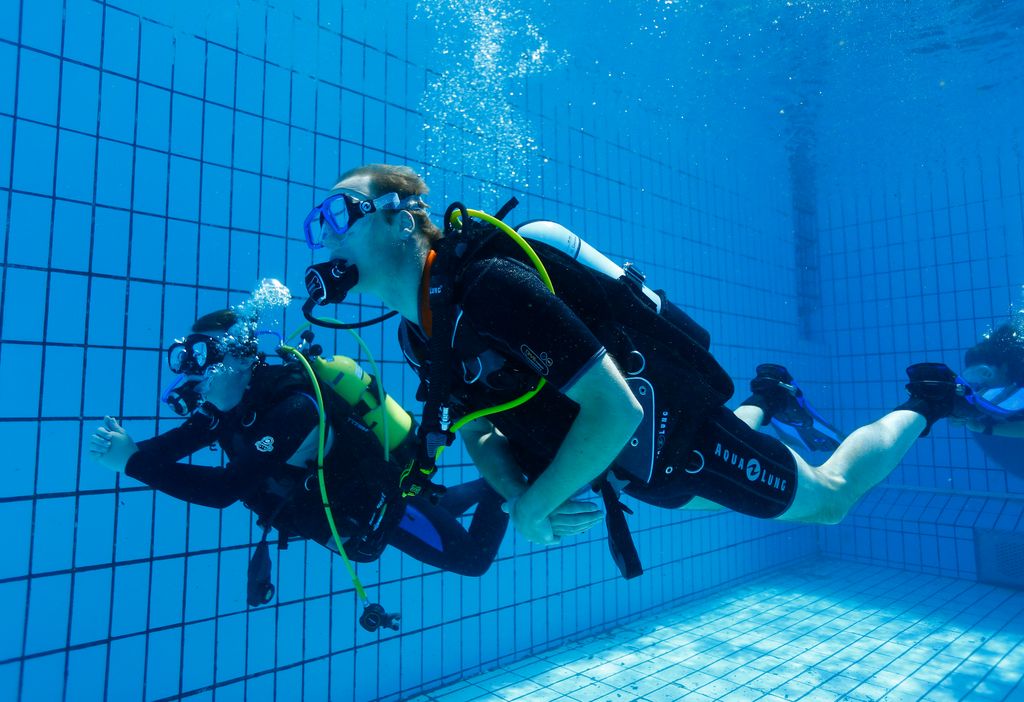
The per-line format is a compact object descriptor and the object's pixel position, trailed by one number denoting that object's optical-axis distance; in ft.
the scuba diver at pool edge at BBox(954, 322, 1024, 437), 15.74
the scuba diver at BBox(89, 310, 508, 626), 9.20
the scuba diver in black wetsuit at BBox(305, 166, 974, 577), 5.02
